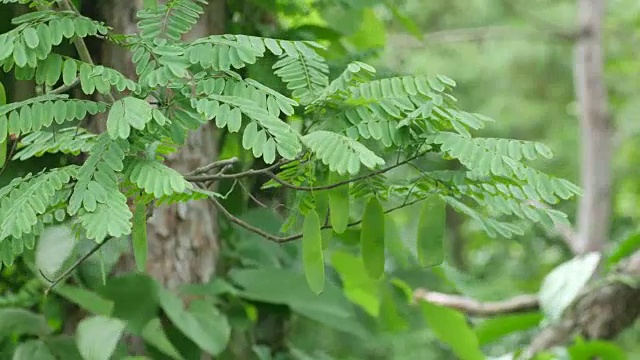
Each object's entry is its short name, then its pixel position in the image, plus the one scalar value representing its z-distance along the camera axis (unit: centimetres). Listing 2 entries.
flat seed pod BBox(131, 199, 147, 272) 172
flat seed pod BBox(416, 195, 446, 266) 174
